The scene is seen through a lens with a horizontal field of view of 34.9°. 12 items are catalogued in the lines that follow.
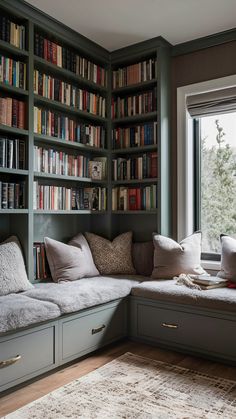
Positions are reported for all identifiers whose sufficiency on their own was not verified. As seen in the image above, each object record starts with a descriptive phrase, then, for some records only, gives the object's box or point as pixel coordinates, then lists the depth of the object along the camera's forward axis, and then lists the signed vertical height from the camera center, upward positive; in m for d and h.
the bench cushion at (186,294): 2.67 -0.59
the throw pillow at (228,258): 3.01 -0.35
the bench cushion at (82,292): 2.59 -0.56
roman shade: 3.41 +1.06
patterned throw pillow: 3.57 -0.37
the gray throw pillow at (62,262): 3.16 -0.39
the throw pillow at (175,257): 3.31 -0.37
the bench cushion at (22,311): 2.18 -0.59
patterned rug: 1.99 -1.05
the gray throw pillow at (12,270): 2.67 -0.40
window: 3.57 +0.37
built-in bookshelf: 2.99 +0.76
